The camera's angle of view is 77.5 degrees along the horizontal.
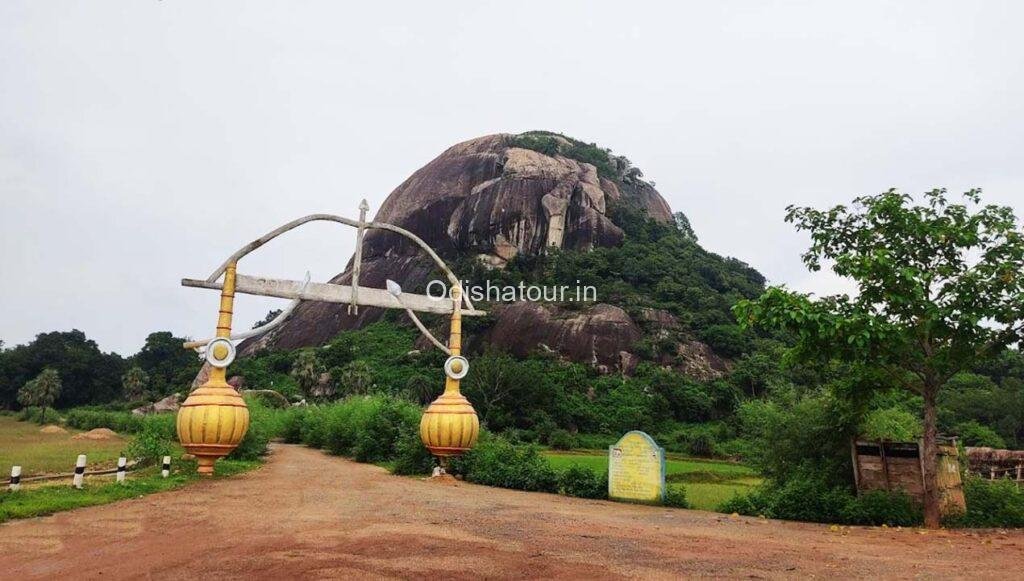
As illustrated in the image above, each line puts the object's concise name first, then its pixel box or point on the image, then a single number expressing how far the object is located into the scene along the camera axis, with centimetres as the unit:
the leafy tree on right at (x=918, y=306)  842
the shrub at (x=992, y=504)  884
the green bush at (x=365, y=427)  1677
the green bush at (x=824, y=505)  880
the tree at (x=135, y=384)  5006
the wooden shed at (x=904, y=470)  893
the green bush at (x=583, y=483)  1124
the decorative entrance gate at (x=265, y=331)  1054
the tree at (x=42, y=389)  4569
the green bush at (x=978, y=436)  2880
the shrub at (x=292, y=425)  2650
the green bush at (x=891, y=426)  1022
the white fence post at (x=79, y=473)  913
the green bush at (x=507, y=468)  1197
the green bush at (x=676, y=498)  1062
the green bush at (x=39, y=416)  4012
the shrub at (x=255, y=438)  1614
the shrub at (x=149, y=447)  1226
